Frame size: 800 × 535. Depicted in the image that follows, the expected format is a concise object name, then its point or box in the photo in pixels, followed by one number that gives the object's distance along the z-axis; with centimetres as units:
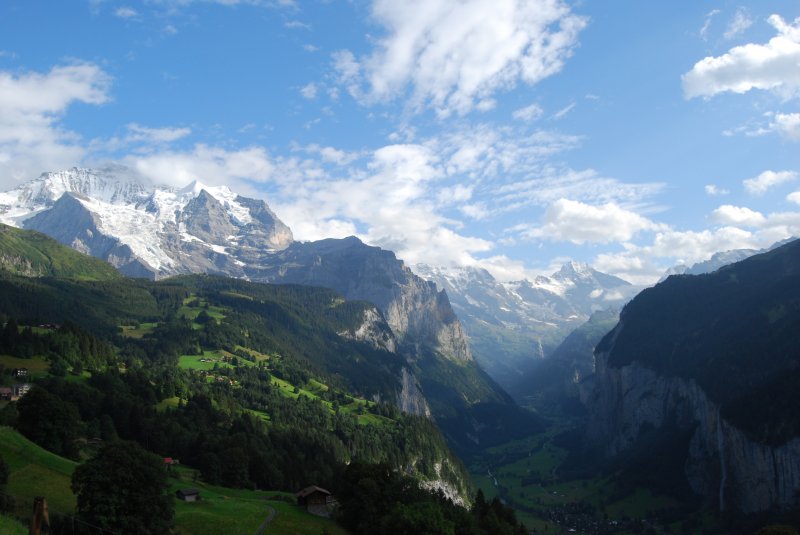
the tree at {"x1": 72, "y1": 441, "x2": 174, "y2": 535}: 6006
